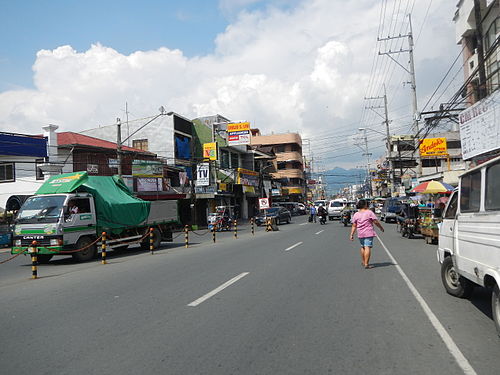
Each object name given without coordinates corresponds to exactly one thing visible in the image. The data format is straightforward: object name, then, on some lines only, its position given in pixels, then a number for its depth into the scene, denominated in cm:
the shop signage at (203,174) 3634
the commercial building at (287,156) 7556
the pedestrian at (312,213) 3810
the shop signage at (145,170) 3247
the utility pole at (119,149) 2438
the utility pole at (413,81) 3385
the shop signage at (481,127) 1492
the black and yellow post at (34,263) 1035
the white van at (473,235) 464
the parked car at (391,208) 3216
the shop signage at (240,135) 4328
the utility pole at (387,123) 4769
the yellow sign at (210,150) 3938
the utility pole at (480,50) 1436
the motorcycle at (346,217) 2871
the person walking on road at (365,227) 980
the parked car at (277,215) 3701
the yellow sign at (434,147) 4031
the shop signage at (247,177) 4684
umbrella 1954
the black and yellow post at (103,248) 1288
